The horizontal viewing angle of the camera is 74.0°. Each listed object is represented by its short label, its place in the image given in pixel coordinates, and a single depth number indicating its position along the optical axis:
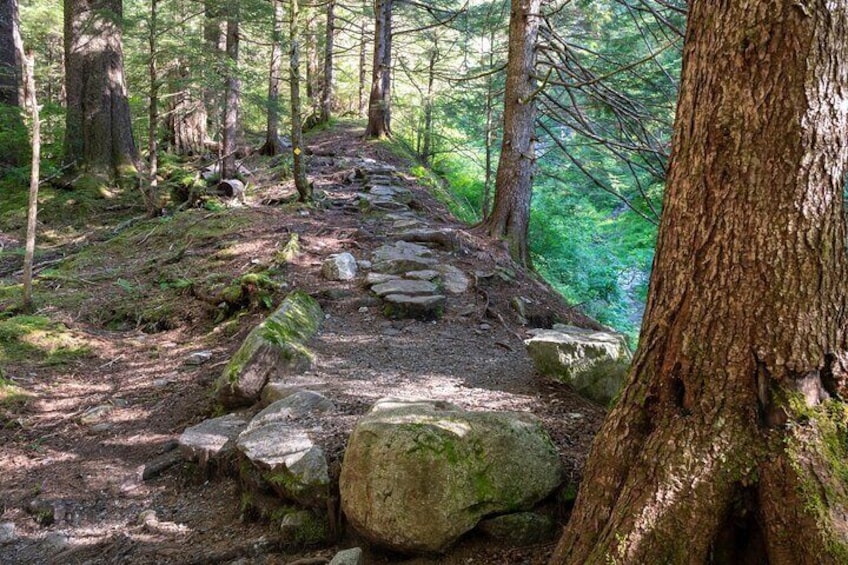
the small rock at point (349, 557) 2.61
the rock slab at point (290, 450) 3.09
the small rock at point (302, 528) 2.98
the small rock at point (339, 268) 6.73
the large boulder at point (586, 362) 3.98
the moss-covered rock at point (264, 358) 4.48
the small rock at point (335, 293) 6.34
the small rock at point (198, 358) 5.49
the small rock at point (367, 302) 6.20
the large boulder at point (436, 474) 2.61
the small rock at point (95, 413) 4.69
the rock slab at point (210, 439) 3.79
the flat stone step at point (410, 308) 6.00
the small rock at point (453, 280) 6.63
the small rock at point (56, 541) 3.26
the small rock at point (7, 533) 3.33
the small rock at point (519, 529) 2.68
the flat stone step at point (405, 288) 6.23
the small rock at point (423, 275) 6.70
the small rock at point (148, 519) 3.37
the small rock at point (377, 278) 6.54
